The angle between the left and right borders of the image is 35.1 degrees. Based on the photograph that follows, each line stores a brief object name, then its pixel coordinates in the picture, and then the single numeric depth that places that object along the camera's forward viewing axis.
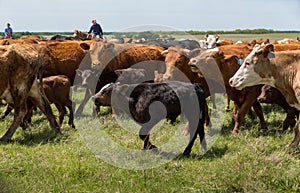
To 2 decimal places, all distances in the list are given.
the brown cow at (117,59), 10.28
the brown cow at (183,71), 9.15
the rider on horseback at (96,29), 21.84
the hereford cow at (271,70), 6.95
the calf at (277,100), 8.08
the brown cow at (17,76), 7.43
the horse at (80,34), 23.50
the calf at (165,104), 6.63
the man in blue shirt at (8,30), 26.48
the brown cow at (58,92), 9.12
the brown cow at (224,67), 8.33
